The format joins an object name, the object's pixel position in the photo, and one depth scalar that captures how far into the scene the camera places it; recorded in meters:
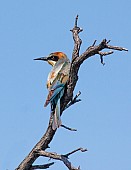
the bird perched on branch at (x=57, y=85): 6.96
